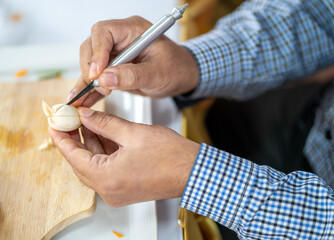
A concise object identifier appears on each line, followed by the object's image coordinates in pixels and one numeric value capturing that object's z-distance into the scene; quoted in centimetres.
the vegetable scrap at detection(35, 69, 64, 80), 95
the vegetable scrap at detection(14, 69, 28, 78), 95
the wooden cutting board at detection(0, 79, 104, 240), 63
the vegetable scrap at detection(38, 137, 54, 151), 74
